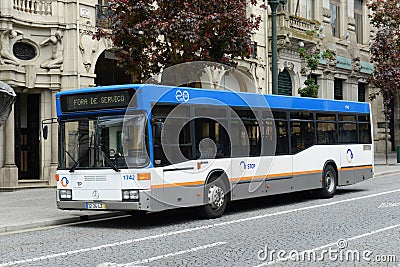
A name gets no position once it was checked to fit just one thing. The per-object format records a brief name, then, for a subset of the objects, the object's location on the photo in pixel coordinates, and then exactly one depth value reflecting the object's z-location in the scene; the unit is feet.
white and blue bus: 42.91
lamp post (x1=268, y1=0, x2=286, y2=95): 69.82
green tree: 91.71
